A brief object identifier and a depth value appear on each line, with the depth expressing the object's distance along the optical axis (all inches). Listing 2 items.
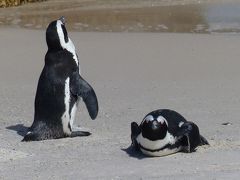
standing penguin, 440.8
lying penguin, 365.1
